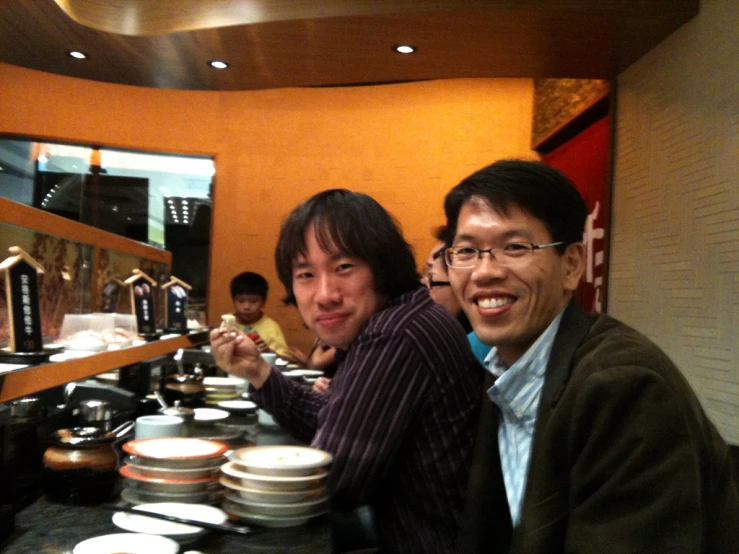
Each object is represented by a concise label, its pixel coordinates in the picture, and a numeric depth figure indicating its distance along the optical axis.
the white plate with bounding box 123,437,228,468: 1.29
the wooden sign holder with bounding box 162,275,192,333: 3.65
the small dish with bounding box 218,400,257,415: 2.36
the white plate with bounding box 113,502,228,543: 1.11
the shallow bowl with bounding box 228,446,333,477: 1.24
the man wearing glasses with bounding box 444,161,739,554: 0.92
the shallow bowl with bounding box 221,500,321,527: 1.23
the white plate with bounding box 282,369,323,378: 3.90
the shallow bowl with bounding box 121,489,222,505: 1.28
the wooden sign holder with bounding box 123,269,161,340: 2.91
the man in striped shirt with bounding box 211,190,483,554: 1.39
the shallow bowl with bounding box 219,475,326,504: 1.24
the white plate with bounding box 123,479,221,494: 1.28
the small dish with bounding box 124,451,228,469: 1.30
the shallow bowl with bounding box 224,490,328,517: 1.23
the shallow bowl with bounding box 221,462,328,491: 1.23
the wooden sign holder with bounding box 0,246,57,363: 1.63
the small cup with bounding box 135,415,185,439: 1.58
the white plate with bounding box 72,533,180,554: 0.99
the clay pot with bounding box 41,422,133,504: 1.29
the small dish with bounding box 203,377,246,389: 2.56
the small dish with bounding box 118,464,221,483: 1.29
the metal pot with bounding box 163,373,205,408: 2.34
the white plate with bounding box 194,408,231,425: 2.03
